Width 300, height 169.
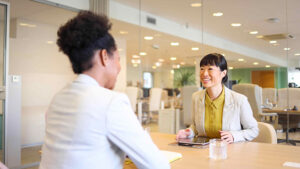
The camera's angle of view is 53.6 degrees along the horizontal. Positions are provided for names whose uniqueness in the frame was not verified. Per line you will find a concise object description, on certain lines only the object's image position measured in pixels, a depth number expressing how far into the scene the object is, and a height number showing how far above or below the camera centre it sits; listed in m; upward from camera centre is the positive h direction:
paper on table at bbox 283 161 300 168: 1.29 -0.32
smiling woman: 2.04 -0.12
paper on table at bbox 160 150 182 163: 1.38 -0.31
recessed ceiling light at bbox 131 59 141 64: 5.39 +0.55
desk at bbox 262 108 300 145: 3.45 -0.25
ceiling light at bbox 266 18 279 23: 3.77 +0.91
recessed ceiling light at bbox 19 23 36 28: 4.10 +0.93
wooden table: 1.29 -0.32
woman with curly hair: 0.87 -0.07
